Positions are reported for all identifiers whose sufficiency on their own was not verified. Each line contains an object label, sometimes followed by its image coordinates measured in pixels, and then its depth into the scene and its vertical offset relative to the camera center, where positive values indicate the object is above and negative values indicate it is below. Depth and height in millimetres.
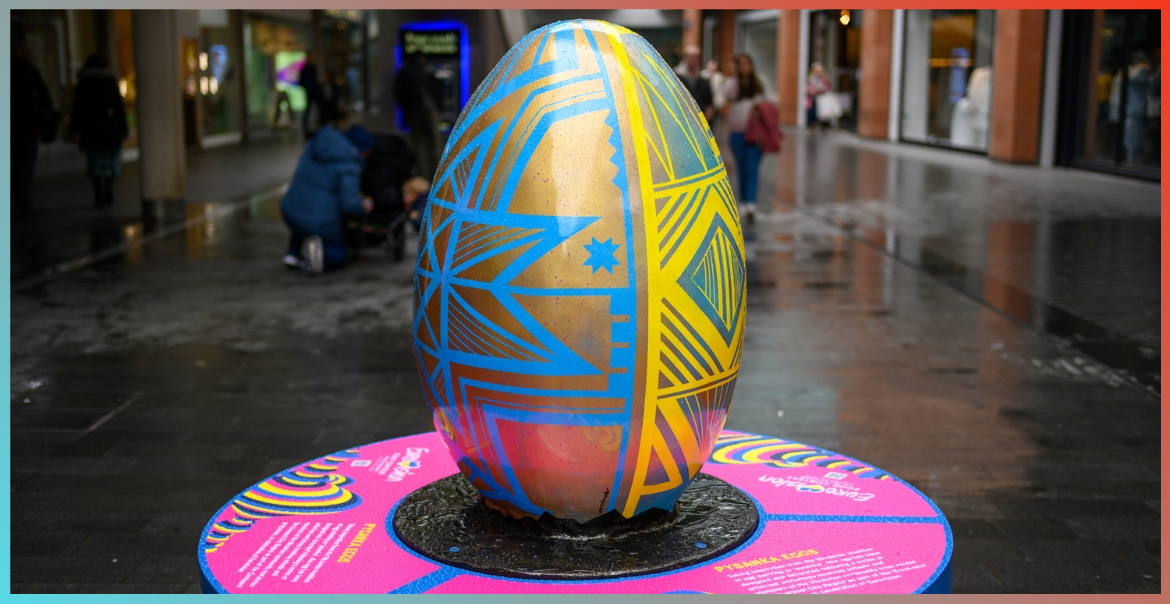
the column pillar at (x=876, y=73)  27750 +1012
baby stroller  10430 -737
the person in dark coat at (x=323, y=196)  9359 -694
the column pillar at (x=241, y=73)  28797 +999
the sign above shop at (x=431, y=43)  19156 +1176
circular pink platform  2738 -1123
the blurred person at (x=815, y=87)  31005 +733
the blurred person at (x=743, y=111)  12727 +28
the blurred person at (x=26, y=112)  13125 -2
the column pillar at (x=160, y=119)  12695 -79
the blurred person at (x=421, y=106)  14055 +84
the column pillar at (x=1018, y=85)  20203 +522
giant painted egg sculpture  2713 -401
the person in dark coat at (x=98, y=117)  13539 -60
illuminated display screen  33656 +1139
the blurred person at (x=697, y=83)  12625 +340
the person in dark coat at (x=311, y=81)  22422 +624
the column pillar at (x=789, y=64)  35347 +1551
